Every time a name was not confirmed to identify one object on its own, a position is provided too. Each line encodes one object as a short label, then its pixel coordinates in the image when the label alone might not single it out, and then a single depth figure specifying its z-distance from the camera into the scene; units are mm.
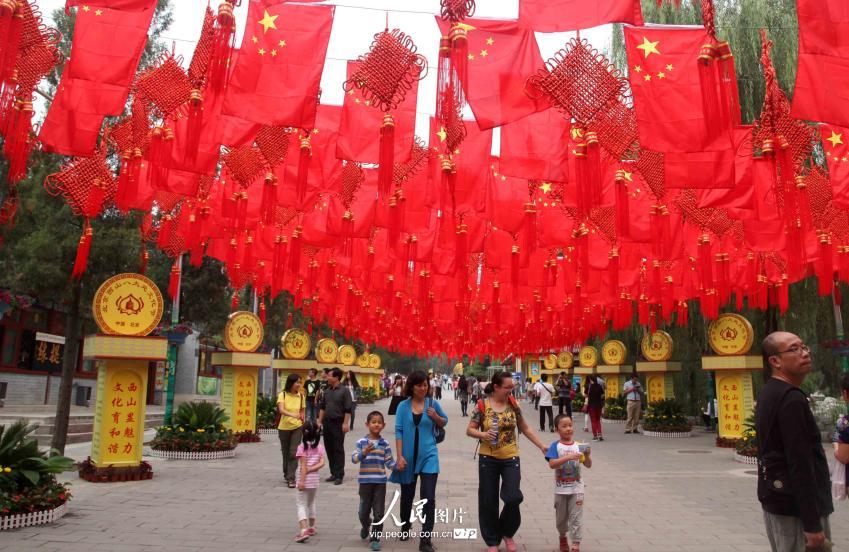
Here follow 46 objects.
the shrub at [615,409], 22617
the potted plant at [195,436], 11422
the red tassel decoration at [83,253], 7852
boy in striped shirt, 5543
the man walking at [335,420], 8844
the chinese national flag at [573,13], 4836
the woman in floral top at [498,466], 5090
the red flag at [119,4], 4945
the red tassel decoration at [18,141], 5348
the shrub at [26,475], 5930
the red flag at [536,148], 6504
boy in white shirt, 5250
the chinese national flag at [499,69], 5258
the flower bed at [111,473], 8586
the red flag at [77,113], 5414
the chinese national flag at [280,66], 5156
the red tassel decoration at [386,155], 5922
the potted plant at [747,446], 11250
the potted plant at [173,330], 14820
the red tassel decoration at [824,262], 9164
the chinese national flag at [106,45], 4992
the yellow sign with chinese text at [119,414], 8750
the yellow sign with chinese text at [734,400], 13742
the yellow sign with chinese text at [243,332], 14172
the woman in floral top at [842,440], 4660
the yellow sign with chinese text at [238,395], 14305
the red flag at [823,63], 4605
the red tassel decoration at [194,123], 5422
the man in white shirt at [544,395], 16719
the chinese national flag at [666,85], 5102
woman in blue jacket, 5336
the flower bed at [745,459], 11206
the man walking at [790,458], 2859
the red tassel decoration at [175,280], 12078
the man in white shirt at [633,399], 17453
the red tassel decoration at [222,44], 5051
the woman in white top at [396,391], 11703
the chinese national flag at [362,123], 6512
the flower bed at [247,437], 14375
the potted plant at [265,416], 17094
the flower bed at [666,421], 17156
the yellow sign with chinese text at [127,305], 8727
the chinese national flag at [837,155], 7293
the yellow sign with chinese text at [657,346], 18172
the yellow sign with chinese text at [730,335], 13648
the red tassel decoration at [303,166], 6664
